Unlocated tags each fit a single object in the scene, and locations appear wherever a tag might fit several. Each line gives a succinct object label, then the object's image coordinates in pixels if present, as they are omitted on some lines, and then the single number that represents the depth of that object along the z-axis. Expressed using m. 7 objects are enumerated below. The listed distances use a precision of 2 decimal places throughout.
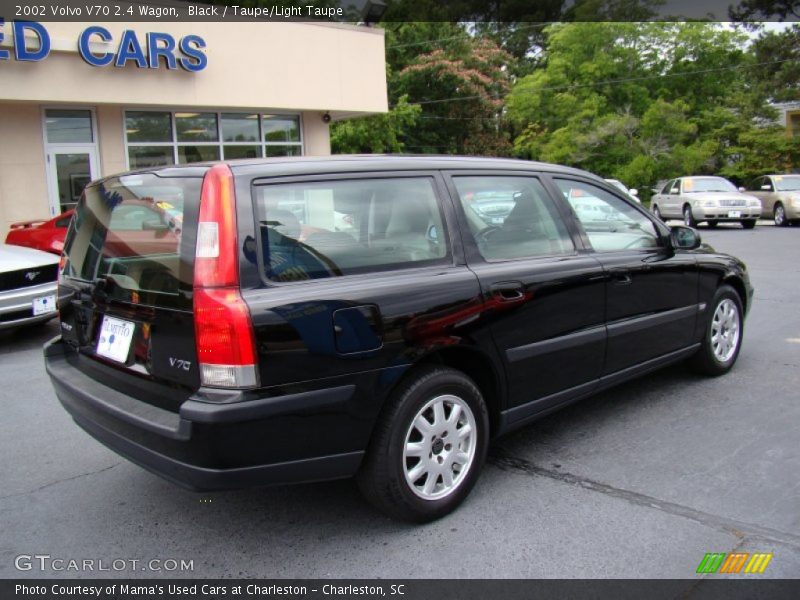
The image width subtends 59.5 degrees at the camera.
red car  9.52
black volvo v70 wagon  2.77
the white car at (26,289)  6.96
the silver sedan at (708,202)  19.36
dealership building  13.30
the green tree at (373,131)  25.22
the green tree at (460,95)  32.22
